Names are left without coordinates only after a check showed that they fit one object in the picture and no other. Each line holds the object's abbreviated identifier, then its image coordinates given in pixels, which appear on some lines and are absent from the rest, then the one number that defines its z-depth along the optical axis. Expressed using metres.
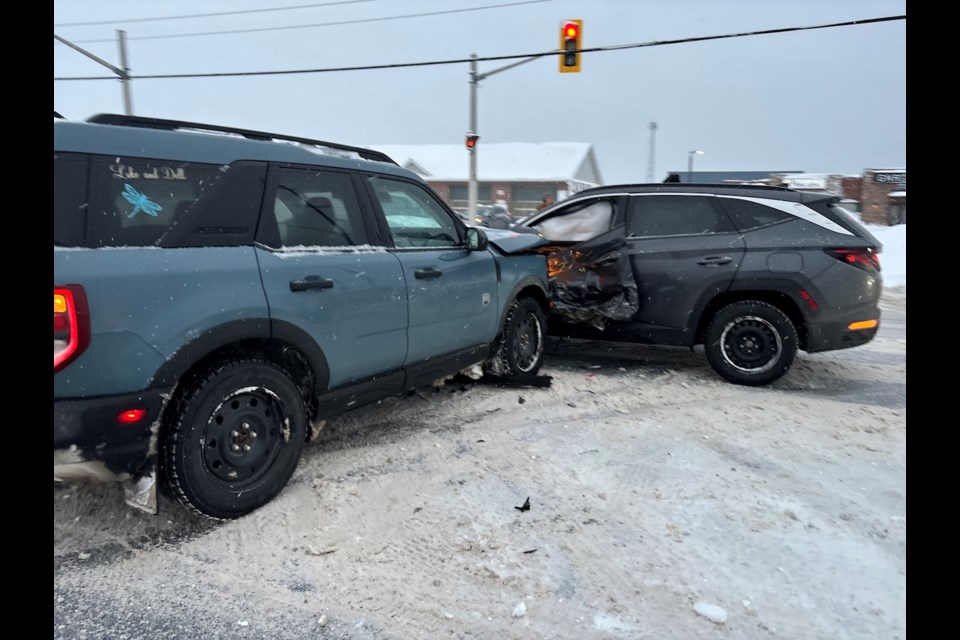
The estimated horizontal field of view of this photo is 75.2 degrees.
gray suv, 5.35
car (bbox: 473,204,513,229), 15.27
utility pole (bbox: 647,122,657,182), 56.08
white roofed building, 40.72
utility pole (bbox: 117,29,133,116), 17.22
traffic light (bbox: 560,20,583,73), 14.06
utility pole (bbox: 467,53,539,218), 17.32
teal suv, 2.42
